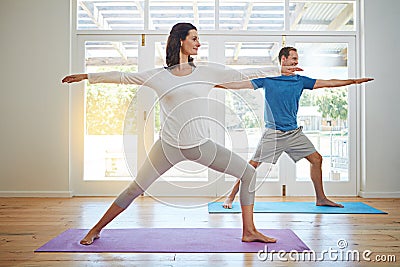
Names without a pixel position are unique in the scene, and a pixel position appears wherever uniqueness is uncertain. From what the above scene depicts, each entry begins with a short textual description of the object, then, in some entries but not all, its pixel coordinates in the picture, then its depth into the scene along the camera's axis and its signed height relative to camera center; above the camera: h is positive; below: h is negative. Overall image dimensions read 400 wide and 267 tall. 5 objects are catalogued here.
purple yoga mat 2.74 -0.63
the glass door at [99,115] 5.30 +0.26
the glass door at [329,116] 5.32 +0.25
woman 2.62 +0.11
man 4.21 +0.22
